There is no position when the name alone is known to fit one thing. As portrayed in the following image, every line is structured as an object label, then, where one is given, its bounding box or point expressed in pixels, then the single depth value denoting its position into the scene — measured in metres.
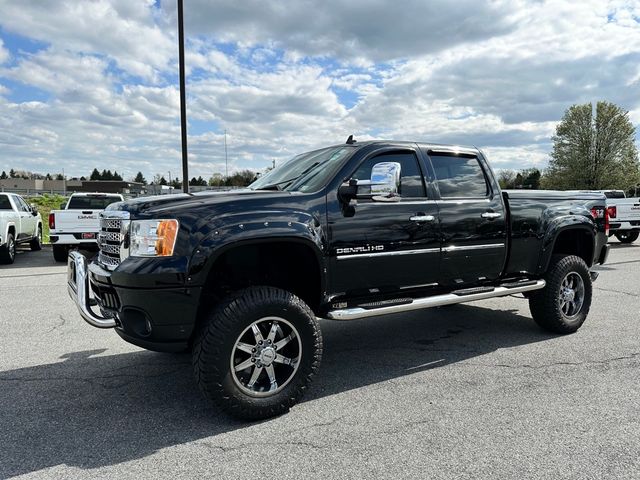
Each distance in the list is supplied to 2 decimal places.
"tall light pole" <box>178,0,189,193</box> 13.83
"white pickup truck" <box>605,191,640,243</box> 16.00
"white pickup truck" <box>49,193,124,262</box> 11.98
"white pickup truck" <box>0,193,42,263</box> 11.98
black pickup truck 3.44
